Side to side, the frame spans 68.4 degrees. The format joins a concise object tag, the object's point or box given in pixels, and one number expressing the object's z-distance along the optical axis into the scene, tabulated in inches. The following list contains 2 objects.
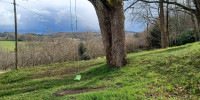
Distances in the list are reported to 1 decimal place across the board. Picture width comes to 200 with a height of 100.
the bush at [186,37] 927.0
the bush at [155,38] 1175.6
